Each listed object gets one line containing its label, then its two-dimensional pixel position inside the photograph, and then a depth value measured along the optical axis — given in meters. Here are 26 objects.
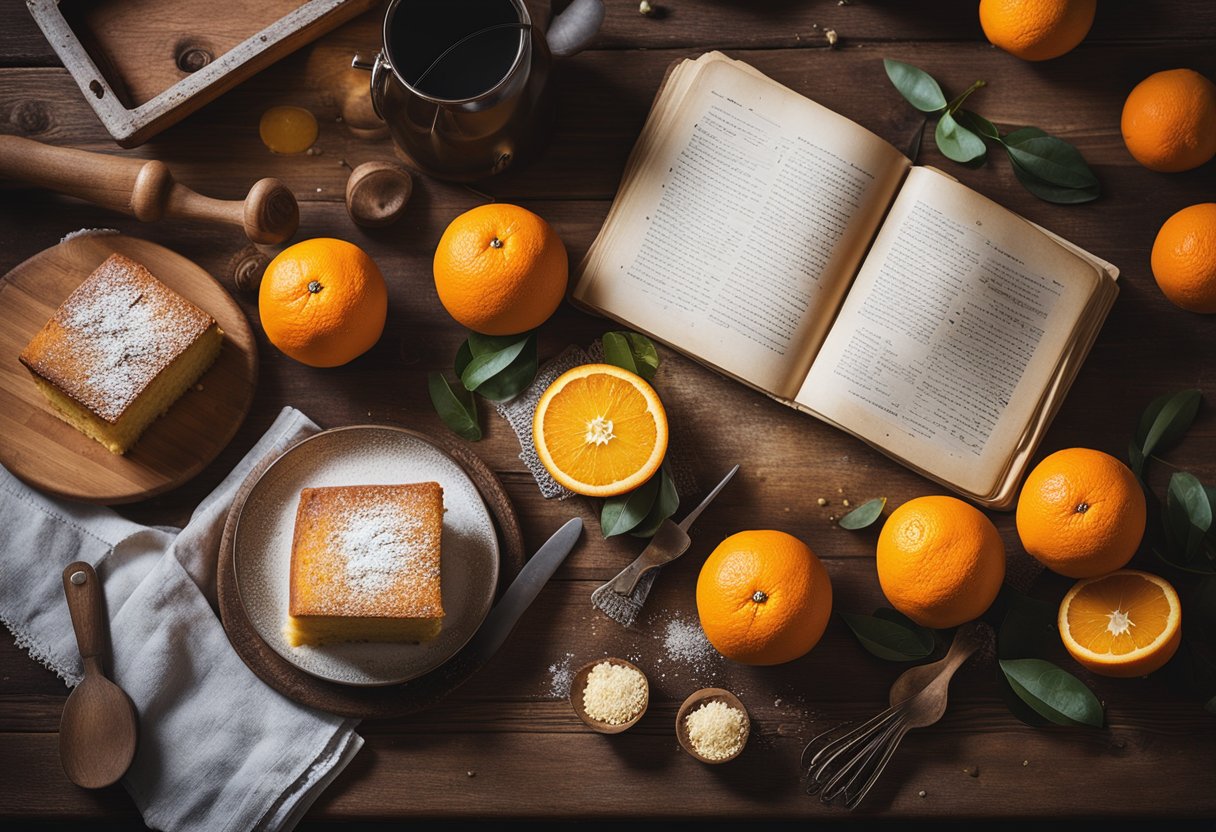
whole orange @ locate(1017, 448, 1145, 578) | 1.33
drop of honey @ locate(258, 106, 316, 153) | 1.50
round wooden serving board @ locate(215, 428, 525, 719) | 1.42
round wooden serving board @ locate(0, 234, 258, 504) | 1.42
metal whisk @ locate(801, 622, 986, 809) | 1.42
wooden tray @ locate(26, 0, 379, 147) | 1.42
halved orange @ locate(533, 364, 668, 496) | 1.38
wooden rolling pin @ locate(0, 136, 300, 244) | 1.38
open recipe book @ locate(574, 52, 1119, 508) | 1.46
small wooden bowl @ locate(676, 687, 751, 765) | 1.42
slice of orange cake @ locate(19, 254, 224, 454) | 1.34
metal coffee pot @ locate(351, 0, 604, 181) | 1.28
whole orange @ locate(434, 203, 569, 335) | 1.32
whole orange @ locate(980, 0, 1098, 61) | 1.42
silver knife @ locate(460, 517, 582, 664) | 1.42
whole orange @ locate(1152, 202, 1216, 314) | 1.42
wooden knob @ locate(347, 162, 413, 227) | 1.46
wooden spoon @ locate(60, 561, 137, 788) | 1.39
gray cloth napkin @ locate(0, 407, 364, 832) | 1.42
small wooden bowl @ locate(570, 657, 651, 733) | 1.42
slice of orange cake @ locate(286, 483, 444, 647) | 1.31
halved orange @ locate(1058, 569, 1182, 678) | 1.37
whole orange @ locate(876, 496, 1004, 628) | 1.32
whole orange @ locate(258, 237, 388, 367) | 1.33
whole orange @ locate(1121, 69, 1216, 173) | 1.44
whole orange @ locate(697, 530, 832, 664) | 1.31
